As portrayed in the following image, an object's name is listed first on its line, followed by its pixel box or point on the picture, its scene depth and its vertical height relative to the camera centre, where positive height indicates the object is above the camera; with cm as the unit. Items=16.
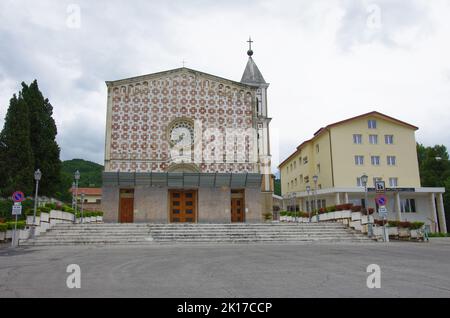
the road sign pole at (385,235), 2215 -88
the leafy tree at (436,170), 5229 +701
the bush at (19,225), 2065 -7
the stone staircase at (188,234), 1990 -67
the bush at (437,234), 3416 -138
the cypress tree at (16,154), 3778 +698
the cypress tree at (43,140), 4125 +899
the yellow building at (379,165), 4050 +585
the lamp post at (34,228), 1964 -23
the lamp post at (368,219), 2267 +2
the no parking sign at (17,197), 1819 +126
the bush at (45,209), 2109 +80
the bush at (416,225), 2439 -36
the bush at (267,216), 3309 +42
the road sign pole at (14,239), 1833 -73
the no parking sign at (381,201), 2075 +101
